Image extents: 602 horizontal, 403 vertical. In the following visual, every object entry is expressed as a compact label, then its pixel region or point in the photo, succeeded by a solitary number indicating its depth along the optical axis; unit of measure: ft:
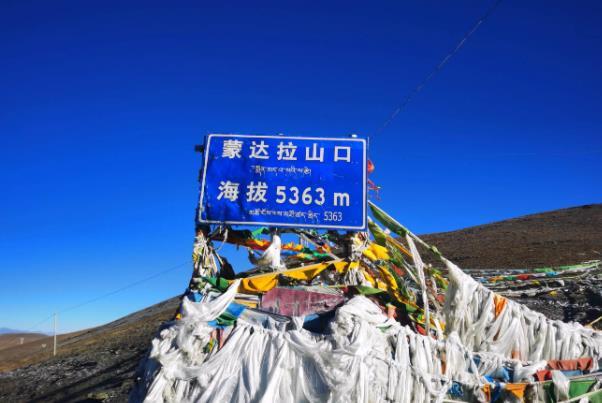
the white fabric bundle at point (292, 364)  22.75
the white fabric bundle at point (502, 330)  29.73
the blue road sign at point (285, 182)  30.66
